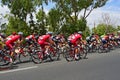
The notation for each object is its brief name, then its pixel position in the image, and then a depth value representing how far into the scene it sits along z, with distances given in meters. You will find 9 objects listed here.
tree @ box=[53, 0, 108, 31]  15.25
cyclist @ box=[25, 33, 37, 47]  8.89
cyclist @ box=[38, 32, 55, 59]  8.14
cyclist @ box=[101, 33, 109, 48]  10.70
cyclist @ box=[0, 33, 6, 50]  7.60
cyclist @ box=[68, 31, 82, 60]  8.31
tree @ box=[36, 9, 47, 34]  14.65
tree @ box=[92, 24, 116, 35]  37.69
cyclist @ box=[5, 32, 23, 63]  7.83
